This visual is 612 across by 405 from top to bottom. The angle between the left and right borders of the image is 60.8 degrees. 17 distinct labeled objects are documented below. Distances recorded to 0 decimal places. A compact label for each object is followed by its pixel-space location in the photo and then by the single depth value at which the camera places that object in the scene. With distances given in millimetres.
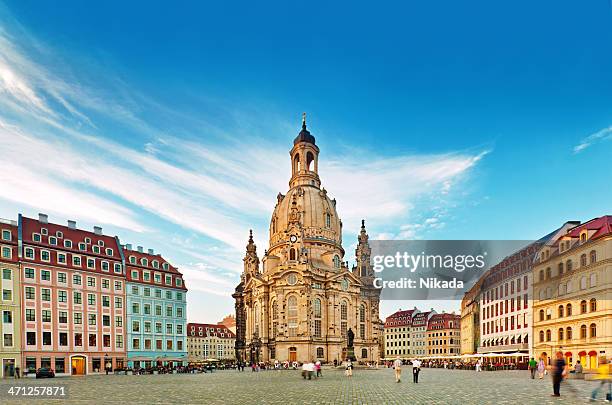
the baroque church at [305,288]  105625
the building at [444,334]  161750
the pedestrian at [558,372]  22375
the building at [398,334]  179250
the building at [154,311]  76188
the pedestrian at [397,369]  38212
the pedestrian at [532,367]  39656
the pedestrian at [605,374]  19453
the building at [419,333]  172375
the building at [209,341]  174375
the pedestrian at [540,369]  38938
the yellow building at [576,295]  51728
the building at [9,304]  60094
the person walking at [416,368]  36688
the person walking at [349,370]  48206
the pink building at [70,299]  63969
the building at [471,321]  99188
